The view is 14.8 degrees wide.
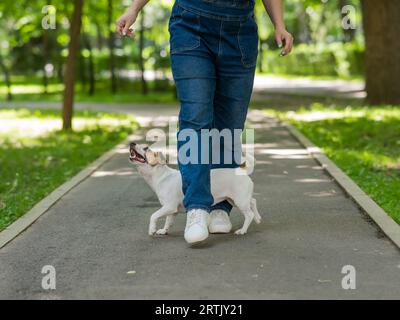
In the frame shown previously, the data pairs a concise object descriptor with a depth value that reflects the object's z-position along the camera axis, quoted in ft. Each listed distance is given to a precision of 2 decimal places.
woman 33.58
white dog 35.40
